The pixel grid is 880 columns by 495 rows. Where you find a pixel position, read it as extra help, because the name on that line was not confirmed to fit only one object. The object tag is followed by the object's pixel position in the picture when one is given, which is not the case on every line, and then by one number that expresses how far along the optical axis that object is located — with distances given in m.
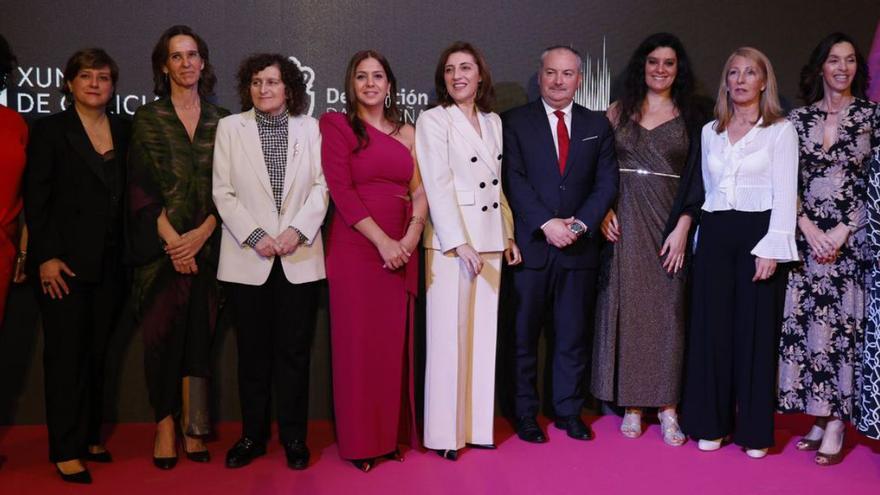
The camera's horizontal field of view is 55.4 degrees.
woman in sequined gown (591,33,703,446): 3.98
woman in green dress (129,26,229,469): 3.52
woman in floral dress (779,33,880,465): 3.70
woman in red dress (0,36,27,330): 3.37
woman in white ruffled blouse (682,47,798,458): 3.68
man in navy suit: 3.84
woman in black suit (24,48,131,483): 3.41
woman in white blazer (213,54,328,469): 3.50
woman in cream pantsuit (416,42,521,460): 3.61
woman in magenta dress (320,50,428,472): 3.53
